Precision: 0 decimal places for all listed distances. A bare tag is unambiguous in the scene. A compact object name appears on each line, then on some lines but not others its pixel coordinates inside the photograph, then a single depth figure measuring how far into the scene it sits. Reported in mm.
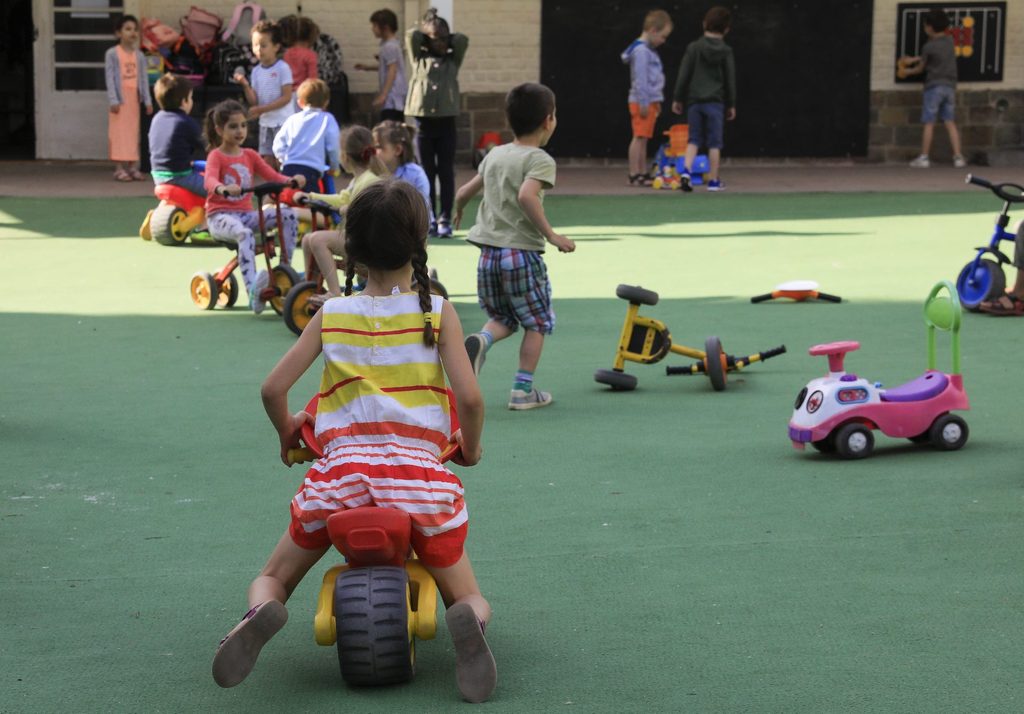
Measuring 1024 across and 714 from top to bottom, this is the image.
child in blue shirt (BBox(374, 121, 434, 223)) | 9531
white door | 20469
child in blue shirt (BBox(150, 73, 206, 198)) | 12727
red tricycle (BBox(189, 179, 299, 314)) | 9695
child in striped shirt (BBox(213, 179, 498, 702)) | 3793
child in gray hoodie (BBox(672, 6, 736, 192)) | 17438
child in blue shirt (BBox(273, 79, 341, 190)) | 12031
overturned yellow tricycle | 7609
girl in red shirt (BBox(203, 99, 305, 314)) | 9828
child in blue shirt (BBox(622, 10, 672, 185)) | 17500
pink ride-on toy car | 6152
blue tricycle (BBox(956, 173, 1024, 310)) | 9758
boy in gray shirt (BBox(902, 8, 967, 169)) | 20516
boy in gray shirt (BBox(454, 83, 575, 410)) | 7191
